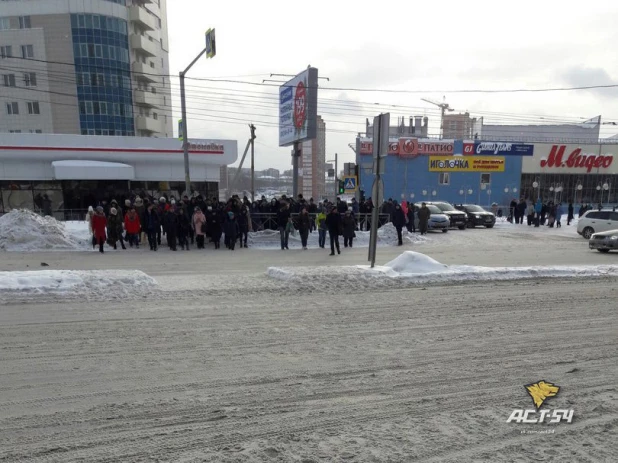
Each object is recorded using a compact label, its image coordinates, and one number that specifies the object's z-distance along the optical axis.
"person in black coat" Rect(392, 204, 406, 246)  17.08
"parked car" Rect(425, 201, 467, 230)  24.18
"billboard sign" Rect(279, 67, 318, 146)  21.56
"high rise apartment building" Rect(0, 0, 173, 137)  45.53
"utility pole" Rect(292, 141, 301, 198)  22.83
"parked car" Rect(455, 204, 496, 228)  25.56
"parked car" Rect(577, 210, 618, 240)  18.72
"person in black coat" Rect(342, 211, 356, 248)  15.98
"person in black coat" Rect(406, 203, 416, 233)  20.47
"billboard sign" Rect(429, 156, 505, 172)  39.97
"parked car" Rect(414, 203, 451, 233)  22.20
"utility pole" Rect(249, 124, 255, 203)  39.38
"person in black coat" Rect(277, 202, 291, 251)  15.41
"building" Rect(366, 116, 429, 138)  57.69
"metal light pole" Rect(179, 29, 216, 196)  16.19
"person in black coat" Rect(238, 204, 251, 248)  15.60
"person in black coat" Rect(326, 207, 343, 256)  14.22
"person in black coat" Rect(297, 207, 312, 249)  15.52
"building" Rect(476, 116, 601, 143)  54.91
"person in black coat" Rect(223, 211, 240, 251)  15.02
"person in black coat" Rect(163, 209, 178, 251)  14.42
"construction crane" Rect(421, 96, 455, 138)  81.75
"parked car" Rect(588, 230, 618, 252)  14.75
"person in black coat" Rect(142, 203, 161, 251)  14.48
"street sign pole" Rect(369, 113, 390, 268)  9.78
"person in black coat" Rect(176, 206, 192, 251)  14.80
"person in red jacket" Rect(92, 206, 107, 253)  13.86
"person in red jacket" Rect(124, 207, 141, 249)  14.64
